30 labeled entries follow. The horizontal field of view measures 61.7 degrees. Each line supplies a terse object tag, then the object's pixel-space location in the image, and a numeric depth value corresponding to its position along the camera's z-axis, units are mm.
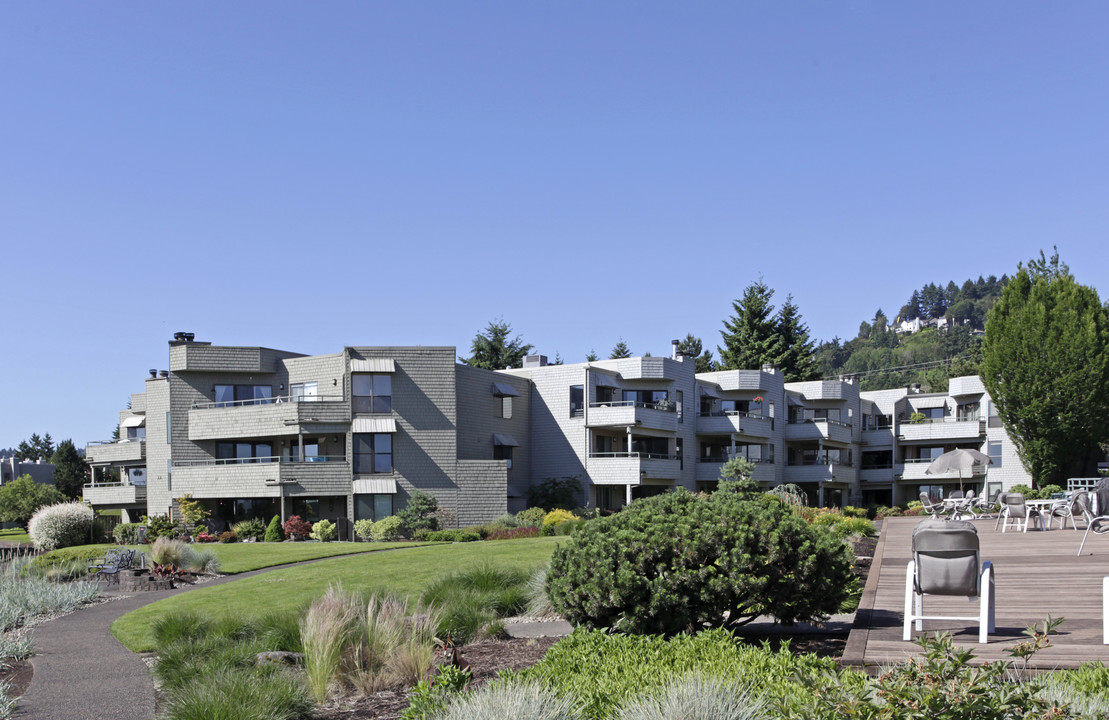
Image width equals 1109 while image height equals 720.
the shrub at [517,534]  35500
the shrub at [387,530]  38406
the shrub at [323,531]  38719
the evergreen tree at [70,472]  72438
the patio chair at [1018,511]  21328
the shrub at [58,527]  36719
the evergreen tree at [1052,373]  46656
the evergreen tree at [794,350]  73500
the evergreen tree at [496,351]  68562
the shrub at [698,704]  5840
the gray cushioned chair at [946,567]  8617
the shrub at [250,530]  39344
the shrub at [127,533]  39466
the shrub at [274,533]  38750
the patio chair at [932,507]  28344
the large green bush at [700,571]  9547
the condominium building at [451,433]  41750
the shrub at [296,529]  39094
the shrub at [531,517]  39656
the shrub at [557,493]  45469
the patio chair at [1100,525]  13477
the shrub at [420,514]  39188
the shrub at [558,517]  37806
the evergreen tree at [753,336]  72688
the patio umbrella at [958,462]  29719
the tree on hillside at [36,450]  108562
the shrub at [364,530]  38812
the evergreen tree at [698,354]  79125
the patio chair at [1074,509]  19716
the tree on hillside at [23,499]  64375
